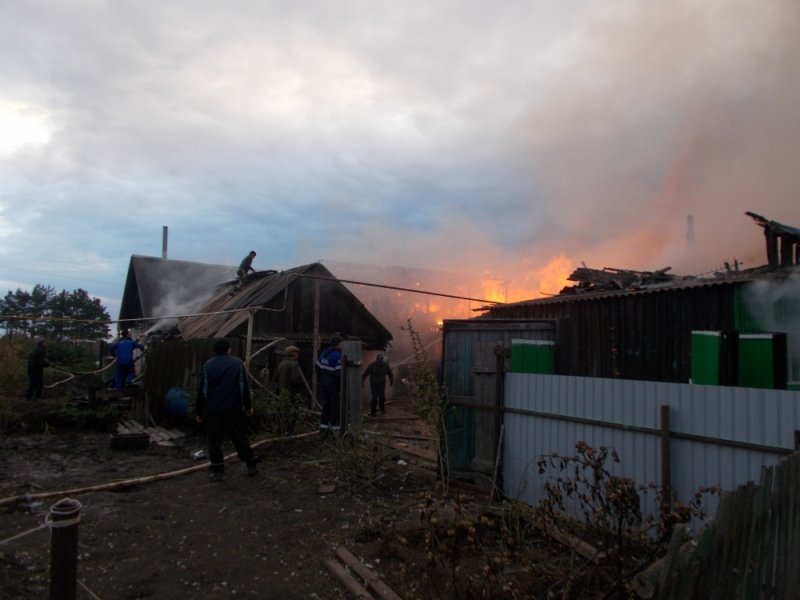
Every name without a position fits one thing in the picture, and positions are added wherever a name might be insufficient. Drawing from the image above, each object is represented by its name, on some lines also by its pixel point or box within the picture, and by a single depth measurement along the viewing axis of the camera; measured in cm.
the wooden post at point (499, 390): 607
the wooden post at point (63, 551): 264
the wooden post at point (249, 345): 1099
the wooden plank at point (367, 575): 363
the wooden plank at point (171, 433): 934
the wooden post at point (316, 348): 1325
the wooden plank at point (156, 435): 923
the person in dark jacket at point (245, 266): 1989
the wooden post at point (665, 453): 435
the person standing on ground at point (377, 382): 1442
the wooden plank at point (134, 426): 1002
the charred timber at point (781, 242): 917
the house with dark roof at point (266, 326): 1080
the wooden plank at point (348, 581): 368
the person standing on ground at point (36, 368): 1230
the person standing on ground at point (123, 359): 1184
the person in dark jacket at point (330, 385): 877
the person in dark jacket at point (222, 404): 671
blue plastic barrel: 985
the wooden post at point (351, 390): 845
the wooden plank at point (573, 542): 390
